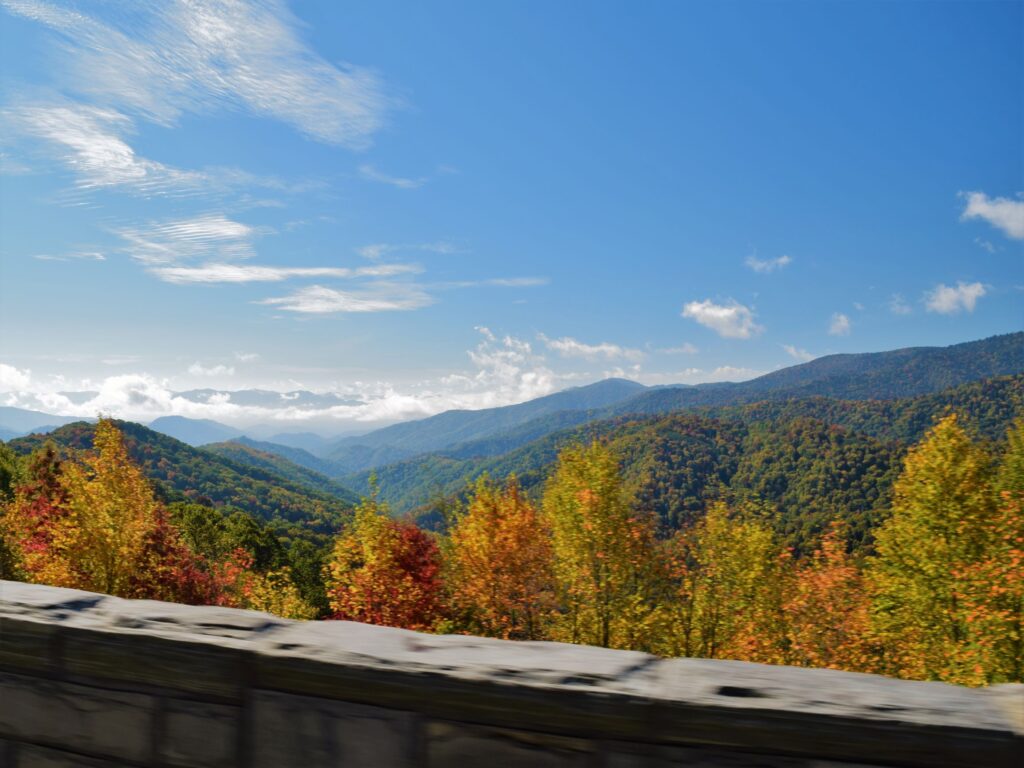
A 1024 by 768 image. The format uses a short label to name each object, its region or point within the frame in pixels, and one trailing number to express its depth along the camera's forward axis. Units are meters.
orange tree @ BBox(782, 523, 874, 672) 21.34
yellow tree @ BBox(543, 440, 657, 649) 22.22
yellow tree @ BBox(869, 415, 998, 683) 21.81
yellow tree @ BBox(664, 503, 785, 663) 22.62
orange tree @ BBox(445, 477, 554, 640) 22.78
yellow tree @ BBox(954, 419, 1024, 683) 18.17
